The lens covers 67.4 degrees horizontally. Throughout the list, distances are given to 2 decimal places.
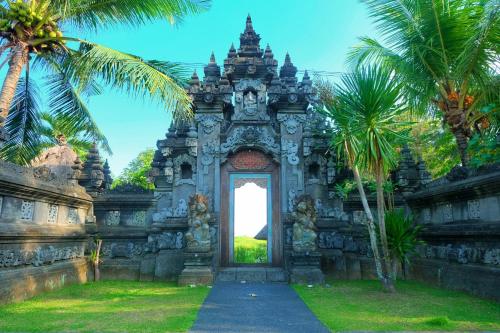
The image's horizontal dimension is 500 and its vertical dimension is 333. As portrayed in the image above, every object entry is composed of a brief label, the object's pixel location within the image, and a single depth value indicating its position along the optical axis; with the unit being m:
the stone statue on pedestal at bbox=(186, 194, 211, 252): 10.48
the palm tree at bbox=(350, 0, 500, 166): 9.55
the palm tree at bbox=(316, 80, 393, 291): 8.52
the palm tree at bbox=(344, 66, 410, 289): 8.24
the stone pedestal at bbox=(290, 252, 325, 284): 10.17
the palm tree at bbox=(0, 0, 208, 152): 8.54
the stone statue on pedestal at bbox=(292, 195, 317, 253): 10.45
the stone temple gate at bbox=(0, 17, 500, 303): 10.15
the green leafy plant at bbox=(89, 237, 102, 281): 11.34
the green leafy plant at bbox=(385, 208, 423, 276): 8.86
